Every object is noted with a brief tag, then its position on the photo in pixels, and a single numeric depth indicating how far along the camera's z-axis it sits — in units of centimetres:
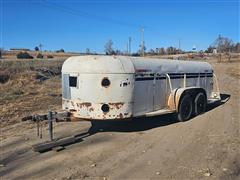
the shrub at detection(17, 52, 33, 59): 3359
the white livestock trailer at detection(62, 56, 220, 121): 450
